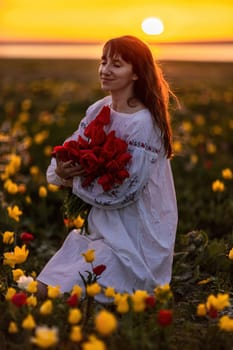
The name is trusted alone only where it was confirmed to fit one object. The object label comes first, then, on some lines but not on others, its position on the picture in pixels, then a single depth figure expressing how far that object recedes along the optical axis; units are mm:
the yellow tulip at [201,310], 2838
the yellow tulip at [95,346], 2347
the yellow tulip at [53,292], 2883
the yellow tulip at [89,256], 3193
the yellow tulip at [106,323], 2379
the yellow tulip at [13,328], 2727
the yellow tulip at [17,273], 3201
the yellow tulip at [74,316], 2602
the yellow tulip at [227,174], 5053
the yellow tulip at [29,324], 2660
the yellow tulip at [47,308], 2695
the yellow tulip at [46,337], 2334
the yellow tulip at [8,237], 3699
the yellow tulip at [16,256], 3301
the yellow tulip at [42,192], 4770
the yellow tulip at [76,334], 2474
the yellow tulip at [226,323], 2721
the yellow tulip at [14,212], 4047
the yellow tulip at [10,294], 2945
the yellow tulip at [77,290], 2884
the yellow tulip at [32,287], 2949
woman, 3646
